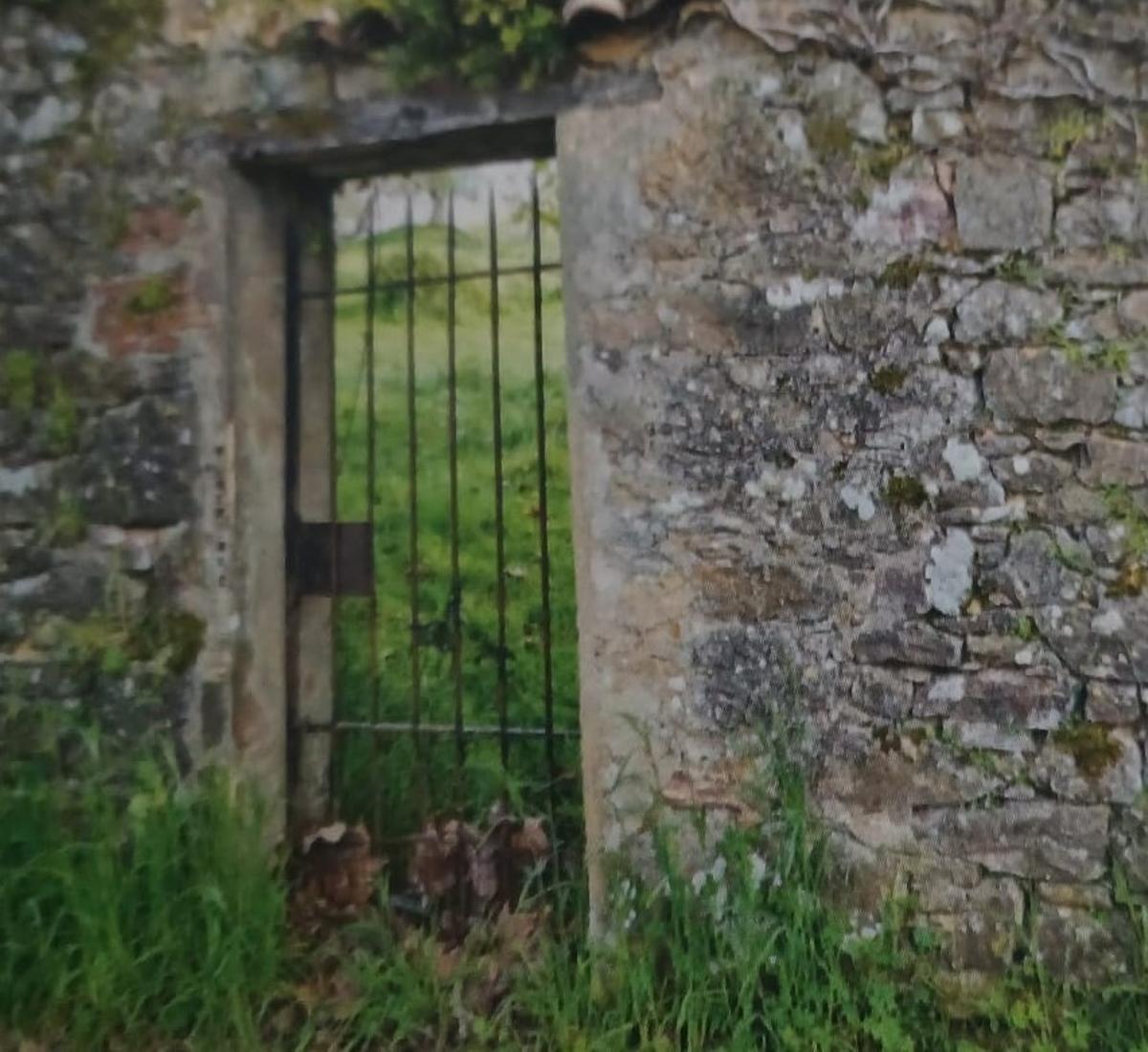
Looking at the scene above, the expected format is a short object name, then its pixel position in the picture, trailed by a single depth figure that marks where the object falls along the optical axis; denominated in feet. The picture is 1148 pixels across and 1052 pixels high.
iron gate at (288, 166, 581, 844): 10.73
